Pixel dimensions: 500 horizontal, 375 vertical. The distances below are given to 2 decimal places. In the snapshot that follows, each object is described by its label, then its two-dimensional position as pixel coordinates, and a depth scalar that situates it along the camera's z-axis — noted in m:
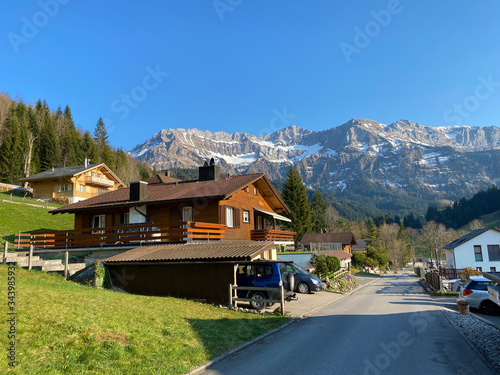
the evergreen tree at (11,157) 58.03
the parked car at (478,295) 15.09
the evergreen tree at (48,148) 67.06
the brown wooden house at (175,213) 21.20
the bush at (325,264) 27.59
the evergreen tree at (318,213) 70.19
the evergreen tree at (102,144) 78.06
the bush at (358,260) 63.88
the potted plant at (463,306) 15.23
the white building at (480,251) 52.31
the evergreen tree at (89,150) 74.69
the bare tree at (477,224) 97.00
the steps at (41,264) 17.17
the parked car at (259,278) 15.00
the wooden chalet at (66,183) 51.78
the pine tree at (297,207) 58.28
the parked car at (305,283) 22.12
